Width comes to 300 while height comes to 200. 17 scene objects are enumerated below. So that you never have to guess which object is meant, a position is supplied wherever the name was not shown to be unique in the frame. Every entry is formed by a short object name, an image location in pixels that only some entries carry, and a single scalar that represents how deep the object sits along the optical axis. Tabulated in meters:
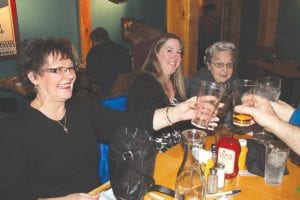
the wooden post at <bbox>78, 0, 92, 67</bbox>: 5.64
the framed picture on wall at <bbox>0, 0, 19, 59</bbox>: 4.72
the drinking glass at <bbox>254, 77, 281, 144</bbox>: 1.84
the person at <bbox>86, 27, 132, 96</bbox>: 4.61
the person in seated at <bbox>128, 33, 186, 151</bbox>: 2.69
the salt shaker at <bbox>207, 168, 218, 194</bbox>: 1.59
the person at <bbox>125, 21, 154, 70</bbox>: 4.45
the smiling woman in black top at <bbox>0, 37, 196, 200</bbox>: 1.68
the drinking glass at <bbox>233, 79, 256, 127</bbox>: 1.67
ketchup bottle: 1.71
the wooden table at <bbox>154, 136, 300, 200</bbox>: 1.64
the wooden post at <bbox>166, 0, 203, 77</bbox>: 3.53
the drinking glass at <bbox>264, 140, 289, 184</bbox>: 1.70
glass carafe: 1.41
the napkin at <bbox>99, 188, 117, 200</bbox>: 1.58
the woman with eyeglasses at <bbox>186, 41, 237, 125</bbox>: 3.09
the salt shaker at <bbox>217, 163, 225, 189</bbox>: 1.62
